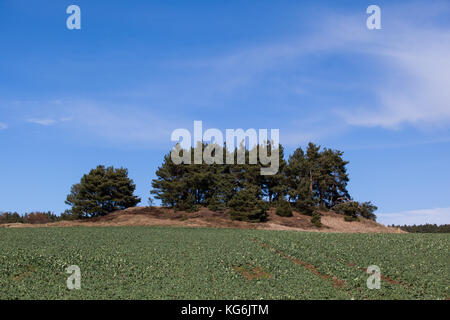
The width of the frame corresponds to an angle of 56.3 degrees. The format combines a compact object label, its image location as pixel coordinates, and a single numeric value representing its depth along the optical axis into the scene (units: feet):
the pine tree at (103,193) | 225.97
